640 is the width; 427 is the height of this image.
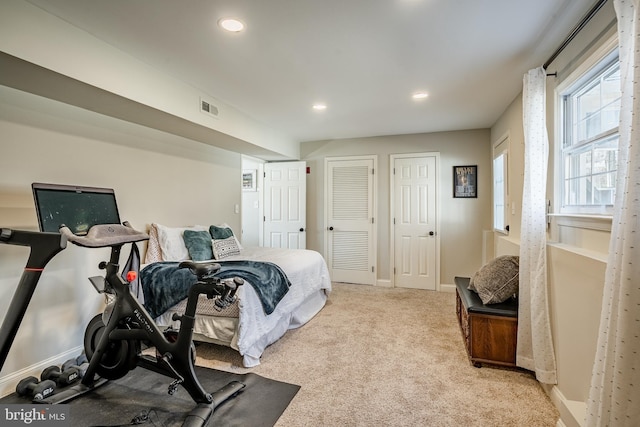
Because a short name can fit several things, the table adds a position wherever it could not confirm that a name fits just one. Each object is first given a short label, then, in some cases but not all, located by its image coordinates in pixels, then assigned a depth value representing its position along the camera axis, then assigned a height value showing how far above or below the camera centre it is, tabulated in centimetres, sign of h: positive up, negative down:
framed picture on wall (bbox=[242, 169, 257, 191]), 633 +65
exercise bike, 180 -73
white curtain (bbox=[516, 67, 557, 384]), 212 -24
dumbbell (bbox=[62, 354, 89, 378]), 229 -116
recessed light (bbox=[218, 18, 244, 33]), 198 +121
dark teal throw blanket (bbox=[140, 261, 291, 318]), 272 -65
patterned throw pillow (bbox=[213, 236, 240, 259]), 365 -44
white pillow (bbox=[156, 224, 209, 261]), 335 -35
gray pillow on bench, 258 -59
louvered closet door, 522 -17
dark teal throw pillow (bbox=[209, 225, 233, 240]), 385 -26
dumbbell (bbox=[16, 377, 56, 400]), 202 -117
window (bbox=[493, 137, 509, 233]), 374 +32
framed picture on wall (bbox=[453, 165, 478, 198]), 470 +45
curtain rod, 171 +112
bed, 256 -81
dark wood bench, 244 -97
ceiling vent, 317 +108
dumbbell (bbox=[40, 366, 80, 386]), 220 -116
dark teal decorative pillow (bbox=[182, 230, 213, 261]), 350 -38
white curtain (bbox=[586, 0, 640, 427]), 107 -27
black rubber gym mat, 187 -125
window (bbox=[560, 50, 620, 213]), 177 +44
